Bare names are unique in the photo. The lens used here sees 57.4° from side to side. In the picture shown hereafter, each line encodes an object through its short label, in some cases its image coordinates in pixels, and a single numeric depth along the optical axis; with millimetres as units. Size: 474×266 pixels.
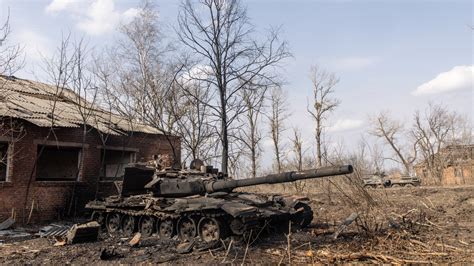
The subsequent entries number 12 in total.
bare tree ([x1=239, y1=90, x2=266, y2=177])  37375
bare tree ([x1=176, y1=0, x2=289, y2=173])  21703
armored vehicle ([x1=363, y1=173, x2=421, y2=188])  32250
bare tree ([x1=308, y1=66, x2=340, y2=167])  40862
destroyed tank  10602
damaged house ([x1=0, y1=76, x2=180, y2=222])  14609
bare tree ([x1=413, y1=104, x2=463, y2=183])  41075
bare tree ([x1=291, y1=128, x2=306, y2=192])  37000
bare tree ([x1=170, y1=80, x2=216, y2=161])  23625
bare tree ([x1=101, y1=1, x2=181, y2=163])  24609
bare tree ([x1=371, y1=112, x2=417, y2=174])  44344
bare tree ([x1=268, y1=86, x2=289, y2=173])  42209
